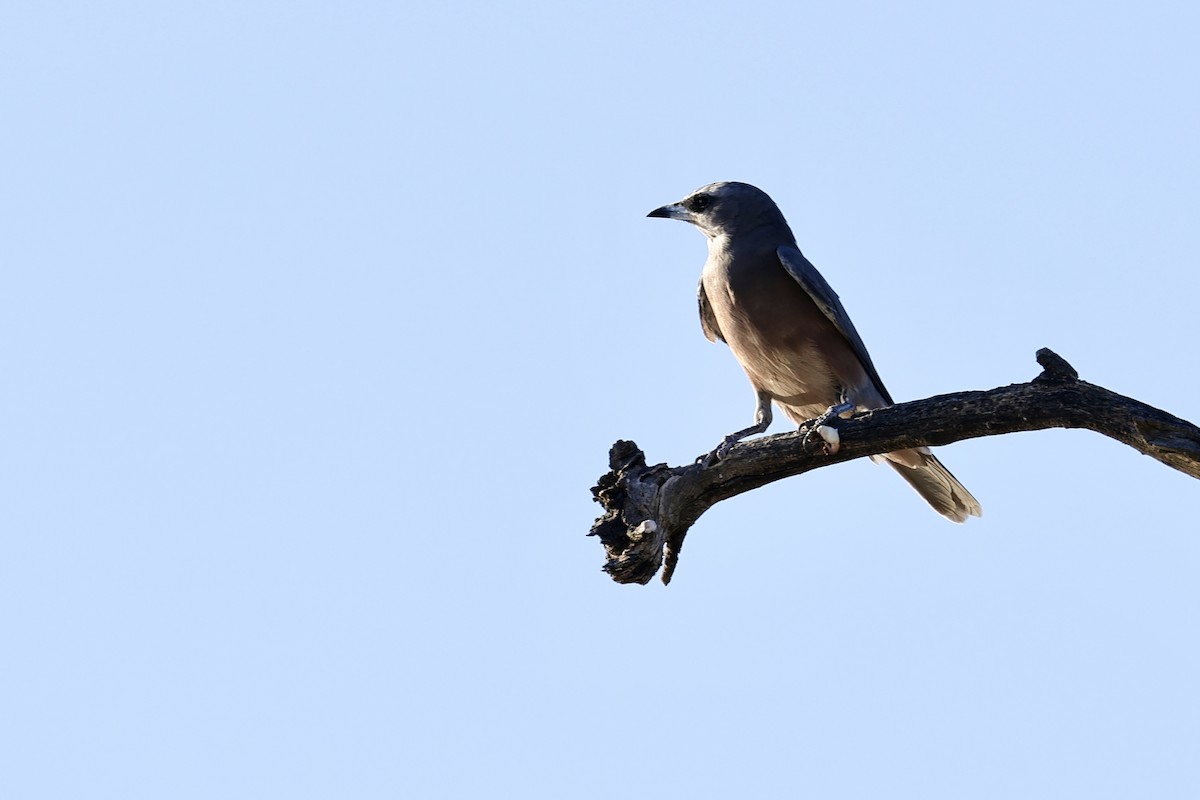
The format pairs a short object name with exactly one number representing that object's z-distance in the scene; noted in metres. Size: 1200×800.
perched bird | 17.58
